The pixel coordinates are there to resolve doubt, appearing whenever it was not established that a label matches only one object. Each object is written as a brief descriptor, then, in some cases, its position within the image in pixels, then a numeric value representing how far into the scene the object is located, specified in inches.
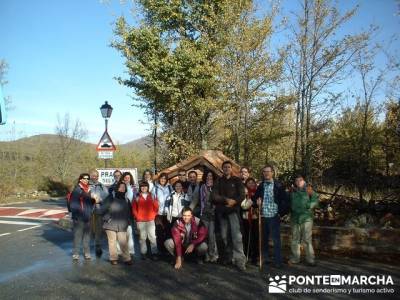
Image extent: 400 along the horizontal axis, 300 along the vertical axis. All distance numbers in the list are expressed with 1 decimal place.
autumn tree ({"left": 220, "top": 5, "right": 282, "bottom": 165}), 615.5
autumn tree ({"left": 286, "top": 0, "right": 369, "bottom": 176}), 512.1
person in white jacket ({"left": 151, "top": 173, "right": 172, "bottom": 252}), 362.3
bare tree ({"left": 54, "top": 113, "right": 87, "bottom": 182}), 1638.8
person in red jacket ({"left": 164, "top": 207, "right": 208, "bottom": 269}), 325.1
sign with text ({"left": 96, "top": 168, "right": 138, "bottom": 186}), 439.8
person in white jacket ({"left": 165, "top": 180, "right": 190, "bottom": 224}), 352.8
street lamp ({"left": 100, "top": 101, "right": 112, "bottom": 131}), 543.5
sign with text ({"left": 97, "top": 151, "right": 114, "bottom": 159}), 488.4
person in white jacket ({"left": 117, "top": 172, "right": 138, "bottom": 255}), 360.8
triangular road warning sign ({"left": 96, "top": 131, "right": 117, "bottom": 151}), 492.4
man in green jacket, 316.2
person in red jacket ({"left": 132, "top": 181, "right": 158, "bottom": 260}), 350.3
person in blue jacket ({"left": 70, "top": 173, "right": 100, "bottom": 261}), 359.6
